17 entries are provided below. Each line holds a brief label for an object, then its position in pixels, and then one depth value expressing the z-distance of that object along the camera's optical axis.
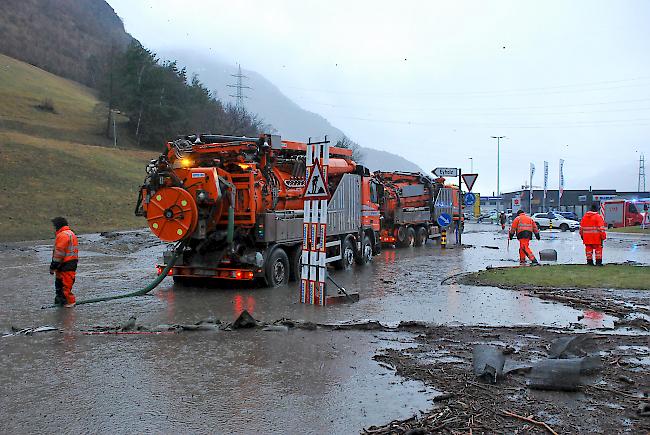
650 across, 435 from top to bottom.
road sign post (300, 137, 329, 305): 10.12
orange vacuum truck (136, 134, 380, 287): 11.48
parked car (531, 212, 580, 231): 44.84
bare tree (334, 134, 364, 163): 81.89
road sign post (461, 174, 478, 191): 23.83
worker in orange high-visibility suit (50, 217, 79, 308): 9.88
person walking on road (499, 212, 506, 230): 41.40
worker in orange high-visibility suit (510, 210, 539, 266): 17.19
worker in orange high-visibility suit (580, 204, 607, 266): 15.65
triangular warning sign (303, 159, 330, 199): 10.11
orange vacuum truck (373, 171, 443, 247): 24.20
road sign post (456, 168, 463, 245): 24.30
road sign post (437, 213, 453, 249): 24.39
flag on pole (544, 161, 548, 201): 58.56
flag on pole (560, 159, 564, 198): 58.89
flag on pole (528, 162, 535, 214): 61.78
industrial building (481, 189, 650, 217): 74.50
